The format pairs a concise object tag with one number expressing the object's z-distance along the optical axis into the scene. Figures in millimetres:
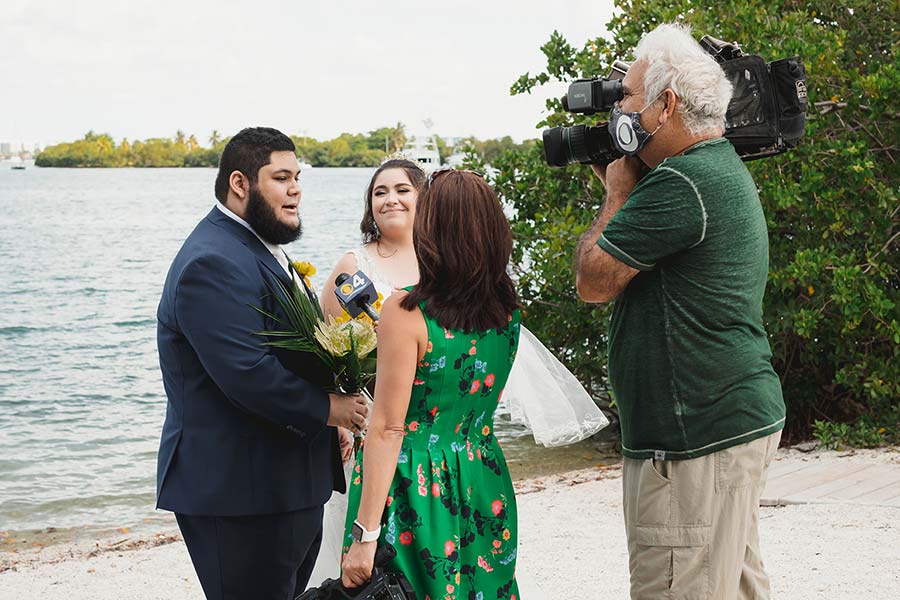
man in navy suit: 3193
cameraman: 2771
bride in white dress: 4141
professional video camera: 3016
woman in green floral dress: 2920
